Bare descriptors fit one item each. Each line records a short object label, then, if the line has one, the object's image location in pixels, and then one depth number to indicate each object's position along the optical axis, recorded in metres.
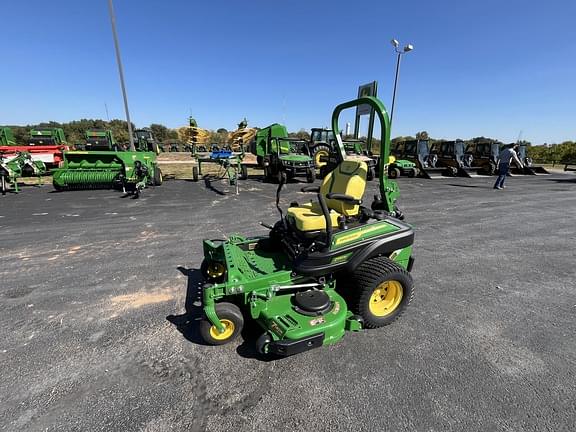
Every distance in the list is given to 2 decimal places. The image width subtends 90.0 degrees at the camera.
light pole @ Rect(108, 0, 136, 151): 11.04
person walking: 10.86
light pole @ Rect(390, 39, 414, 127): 16.30
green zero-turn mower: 2.35
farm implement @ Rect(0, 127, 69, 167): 12.49
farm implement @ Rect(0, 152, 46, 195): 9.30
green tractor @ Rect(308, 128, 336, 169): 14.91
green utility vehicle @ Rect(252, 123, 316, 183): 11.92
